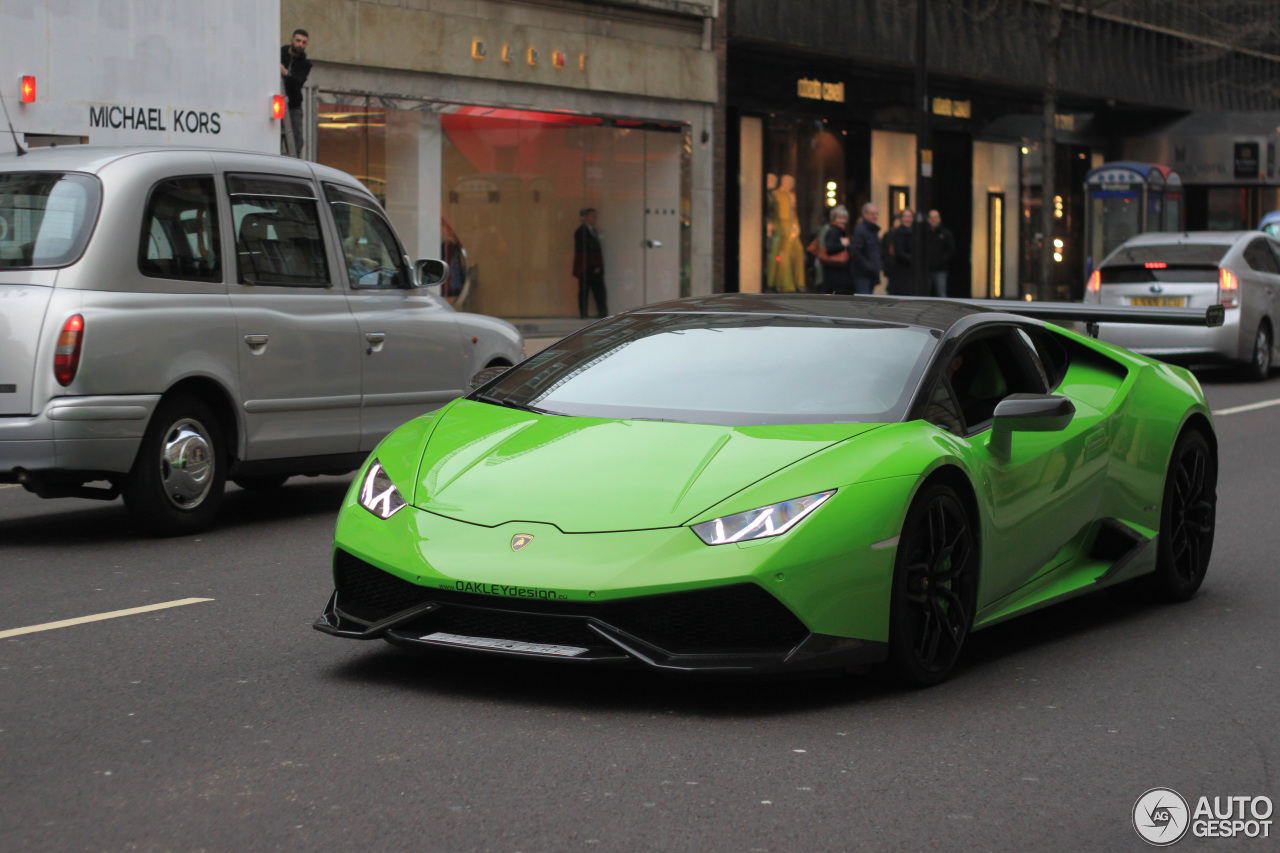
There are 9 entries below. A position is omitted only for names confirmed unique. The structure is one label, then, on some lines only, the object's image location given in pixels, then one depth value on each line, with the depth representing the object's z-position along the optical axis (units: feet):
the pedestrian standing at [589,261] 90.27
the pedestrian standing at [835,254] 80.69
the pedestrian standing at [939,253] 86.94
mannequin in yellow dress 105.40
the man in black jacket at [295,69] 65.36
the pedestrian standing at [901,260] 84.17
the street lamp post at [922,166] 85.87
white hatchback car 67.26
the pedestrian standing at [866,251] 79.36
